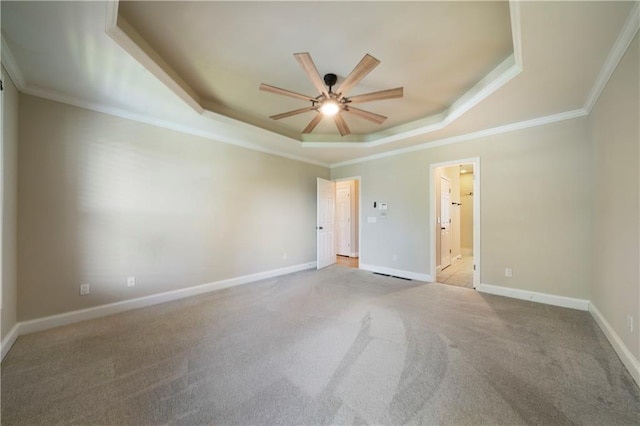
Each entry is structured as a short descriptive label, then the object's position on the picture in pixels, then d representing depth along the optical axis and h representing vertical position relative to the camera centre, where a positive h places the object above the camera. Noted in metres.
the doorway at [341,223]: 5.43 -0.31
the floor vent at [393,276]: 4.31 -1.27
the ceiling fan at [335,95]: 1.80 +1.17
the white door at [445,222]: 5.05 -0.24
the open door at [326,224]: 5.21 -0.28
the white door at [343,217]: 6.96 -0.15
